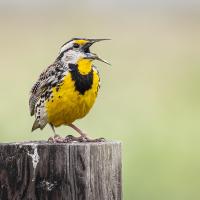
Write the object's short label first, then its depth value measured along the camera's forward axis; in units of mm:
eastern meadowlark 8523
